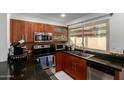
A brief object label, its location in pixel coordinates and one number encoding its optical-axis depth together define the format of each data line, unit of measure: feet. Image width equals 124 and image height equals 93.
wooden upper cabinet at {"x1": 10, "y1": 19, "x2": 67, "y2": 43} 5.92
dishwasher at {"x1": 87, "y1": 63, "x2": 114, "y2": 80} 4.05
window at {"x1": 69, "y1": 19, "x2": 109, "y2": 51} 5.51
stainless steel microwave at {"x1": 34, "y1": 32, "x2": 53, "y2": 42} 6.90
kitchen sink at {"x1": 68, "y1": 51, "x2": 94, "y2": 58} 5.83
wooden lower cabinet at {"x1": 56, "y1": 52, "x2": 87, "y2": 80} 5.48
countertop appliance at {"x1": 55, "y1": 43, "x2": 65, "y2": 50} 8.37
